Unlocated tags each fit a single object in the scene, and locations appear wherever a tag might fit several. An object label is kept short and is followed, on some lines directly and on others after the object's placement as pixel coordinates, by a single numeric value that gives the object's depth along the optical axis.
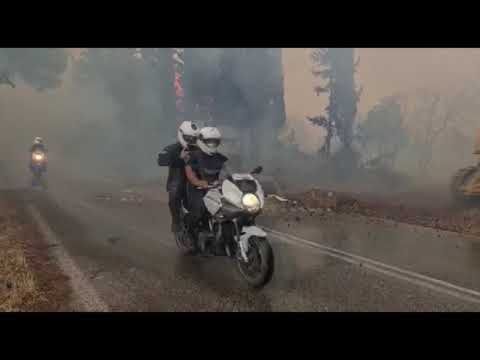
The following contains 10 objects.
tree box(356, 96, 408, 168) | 24.48
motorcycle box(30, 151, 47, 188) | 16.12
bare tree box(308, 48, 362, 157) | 23.70
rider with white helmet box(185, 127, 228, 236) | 5.39
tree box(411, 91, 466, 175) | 22.67
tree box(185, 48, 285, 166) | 24.61
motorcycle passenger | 5.78
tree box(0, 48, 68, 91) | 36.19
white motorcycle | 4.56
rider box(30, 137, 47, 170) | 16.25
